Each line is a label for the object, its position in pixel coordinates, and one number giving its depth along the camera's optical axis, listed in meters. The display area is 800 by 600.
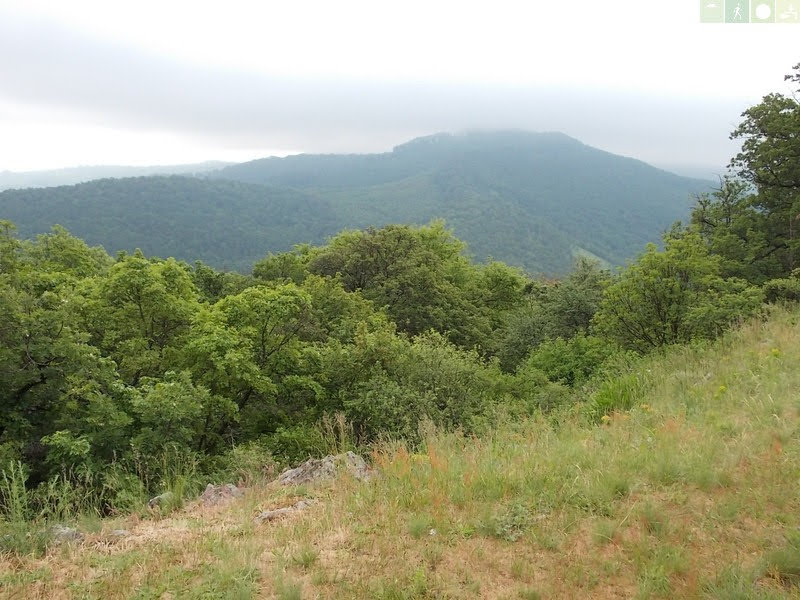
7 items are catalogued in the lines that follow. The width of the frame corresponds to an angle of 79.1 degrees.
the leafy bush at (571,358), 13.92
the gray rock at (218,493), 5.46
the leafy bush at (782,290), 11.59
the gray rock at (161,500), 5.31
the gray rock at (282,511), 4.63
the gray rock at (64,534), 4.18
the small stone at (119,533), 4.35
